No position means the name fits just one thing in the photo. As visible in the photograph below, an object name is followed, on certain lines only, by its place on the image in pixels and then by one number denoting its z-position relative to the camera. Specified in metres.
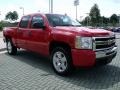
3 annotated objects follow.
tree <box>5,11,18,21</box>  49.74
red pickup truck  2.93
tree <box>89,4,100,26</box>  41.62
